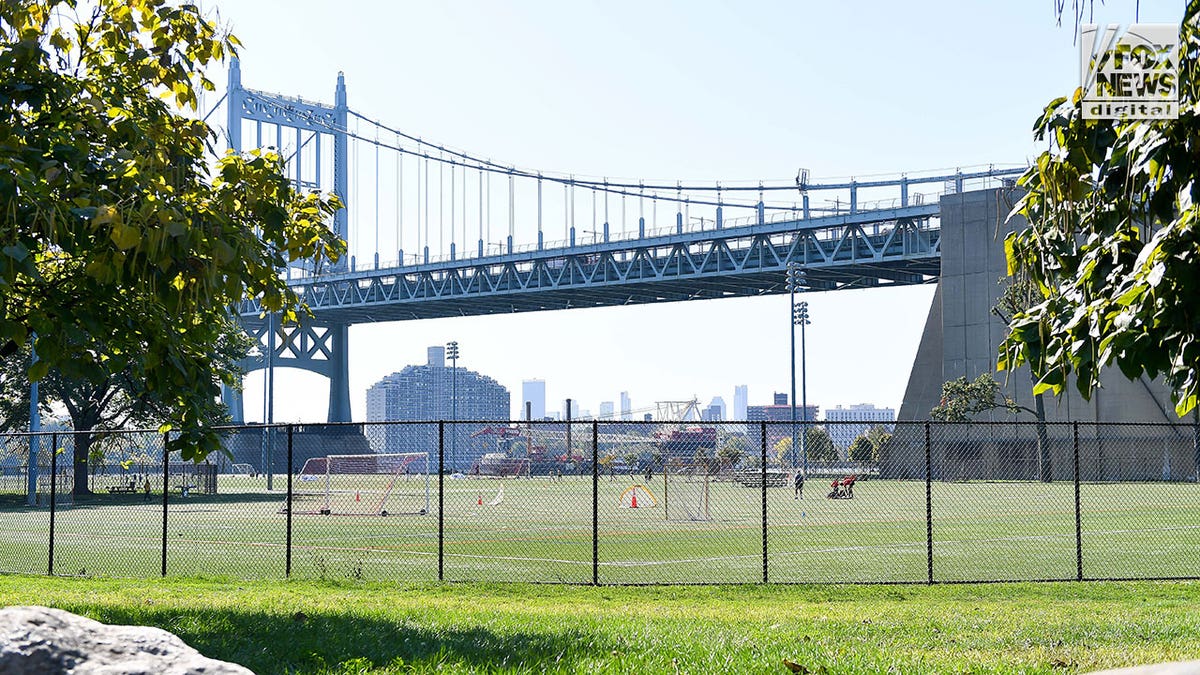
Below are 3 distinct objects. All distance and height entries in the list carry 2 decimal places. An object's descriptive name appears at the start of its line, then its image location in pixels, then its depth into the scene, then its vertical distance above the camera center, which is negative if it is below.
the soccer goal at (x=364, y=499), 36.40 -2.97
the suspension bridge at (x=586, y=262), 79.06 +10.59
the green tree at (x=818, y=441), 57.72 -1.28
